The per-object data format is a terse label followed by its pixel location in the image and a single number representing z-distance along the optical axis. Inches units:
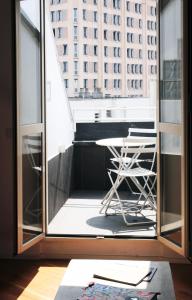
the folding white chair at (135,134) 209.2
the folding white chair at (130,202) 182.4
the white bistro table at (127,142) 188.2
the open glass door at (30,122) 137.3
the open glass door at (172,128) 131.7
